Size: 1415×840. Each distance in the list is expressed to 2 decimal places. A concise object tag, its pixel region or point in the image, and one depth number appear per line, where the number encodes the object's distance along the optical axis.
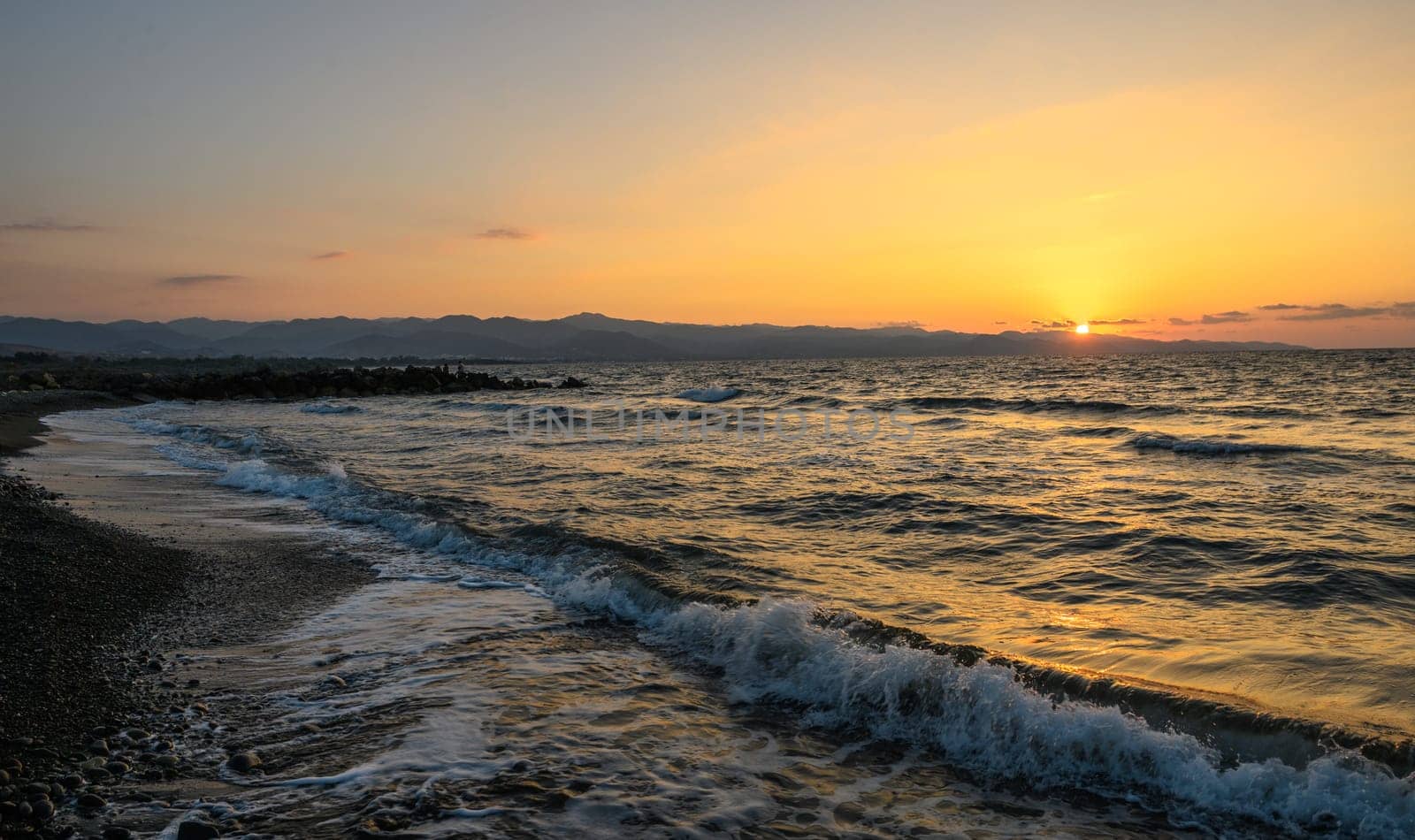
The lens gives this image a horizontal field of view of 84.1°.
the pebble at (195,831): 3.98
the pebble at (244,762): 4.79
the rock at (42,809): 4.06
